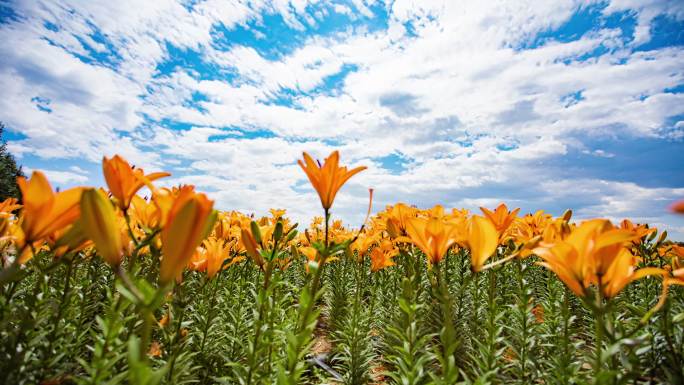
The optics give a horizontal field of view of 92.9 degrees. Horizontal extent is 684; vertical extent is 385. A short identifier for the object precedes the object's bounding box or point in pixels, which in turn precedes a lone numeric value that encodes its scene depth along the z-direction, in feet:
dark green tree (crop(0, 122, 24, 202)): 98.81
